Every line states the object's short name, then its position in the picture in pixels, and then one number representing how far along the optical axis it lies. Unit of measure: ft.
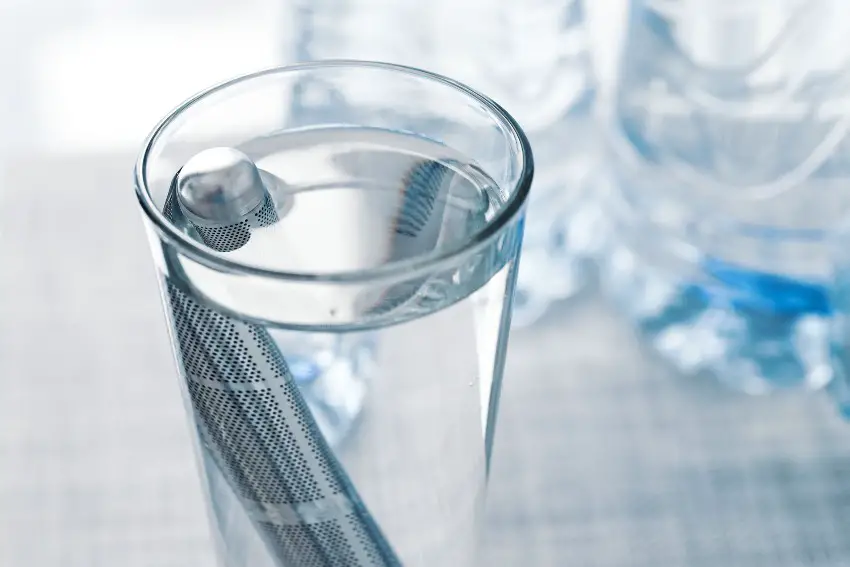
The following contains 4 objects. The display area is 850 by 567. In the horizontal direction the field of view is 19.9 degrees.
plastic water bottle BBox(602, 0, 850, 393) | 2.20
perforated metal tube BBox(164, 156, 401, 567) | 1.50
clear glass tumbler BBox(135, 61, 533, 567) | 1.46
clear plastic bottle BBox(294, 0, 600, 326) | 2.33
